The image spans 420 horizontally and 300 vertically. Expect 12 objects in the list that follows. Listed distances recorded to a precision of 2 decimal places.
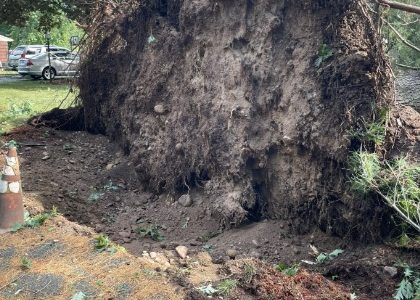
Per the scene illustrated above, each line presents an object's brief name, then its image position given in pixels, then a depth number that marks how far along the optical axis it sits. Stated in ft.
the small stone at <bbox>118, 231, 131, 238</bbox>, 22.11
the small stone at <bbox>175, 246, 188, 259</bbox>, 19.57
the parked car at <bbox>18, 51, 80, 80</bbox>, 85.15
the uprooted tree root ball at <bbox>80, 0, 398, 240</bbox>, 20.56
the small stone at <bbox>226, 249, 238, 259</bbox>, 19.69
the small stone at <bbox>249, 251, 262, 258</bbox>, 19.77
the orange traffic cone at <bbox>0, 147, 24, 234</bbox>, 20.53
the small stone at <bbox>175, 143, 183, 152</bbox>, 25.23
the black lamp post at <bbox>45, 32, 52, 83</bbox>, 78.68
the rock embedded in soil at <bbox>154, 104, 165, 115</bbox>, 26.68
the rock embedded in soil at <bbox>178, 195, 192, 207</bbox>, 24.18
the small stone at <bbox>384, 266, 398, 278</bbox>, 17.31
